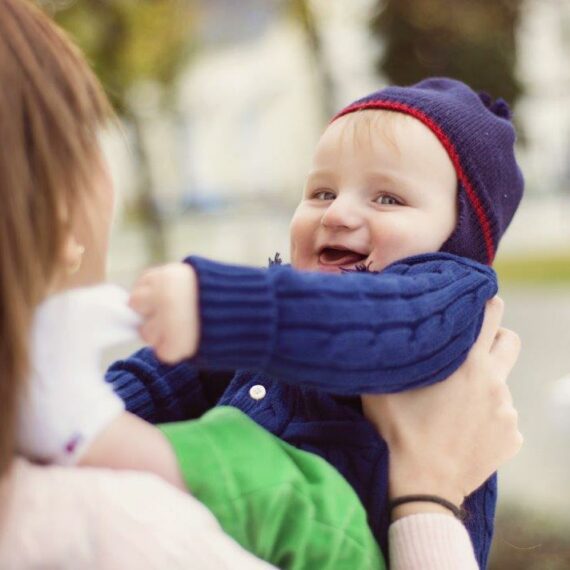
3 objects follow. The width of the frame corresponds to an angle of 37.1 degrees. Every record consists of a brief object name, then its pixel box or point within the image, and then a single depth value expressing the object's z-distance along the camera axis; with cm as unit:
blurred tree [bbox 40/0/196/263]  514
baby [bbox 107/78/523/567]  67
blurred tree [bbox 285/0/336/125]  544
